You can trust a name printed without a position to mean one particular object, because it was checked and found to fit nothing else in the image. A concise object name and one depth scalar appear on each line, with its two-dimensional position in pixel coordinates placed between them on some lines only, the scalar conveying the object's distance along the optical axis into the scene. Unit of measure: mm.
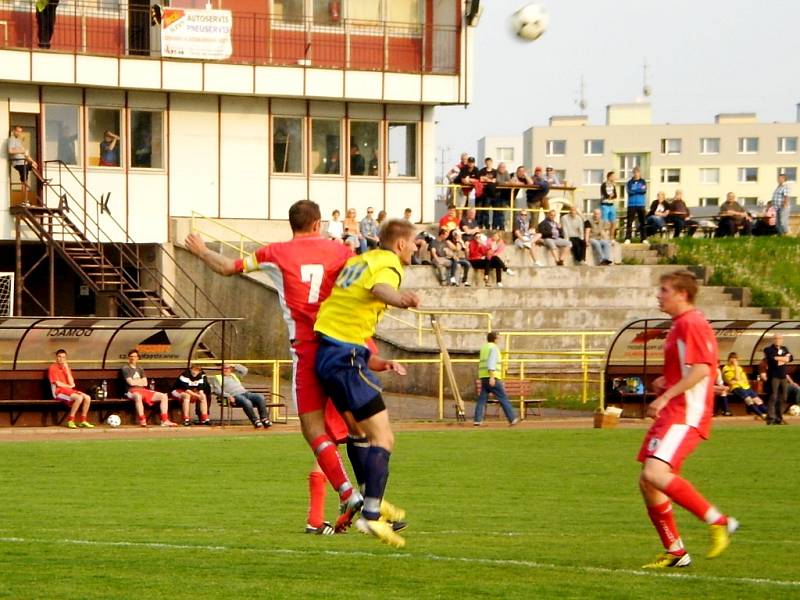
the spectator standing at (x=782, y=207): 47719
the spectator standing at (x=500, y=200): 45969
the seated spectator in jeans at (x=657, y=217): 47906
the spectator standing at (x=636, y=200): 47328
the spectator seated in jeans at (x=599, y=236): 44625
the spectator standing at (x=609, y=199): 46719
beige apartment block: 139375
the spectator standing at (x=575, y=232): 44812
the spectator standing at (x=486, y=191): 45406
